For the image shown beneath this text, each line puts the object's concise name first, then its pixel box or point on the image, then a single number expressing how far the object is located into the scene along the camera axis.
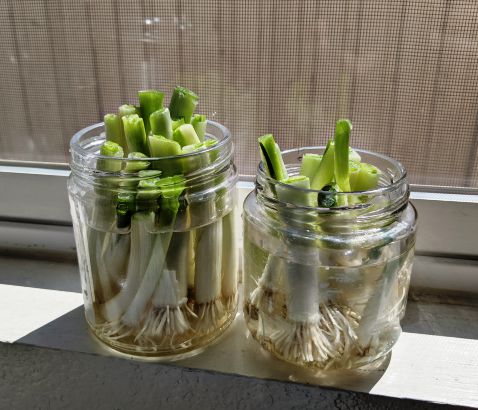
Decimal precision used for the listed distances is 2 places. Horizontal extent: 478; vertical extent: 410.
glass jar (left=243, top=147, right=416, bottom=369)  0.39
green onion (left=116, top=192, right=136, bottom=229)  0.40
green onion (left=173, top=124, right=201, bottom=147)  0.42
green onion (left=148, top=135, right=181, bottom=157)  0.40
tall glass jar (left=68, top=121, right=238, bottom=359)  0.40
